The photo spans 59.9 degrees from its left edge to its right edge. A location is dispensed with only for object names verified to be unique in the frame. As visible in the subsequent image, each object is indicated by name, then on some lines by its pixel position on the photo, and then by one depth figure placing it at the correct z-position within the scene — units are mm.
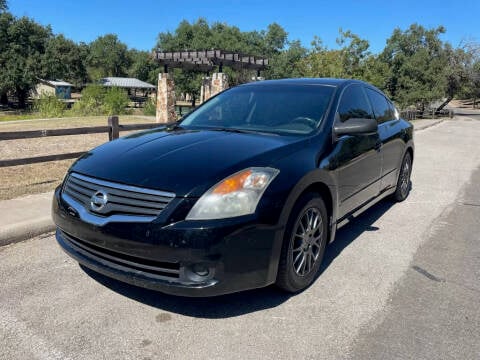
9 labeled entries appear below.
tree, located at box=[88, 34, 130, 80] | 77875
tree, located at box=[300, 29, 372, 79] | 31422
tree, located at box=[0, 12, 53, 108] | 46531
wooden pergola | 19047
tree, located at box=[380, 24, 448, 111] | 42000
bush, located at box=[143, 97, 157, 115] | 26950
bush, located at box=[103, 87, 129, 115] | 25922
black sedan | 2641
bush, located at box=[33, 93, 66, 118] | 25491
